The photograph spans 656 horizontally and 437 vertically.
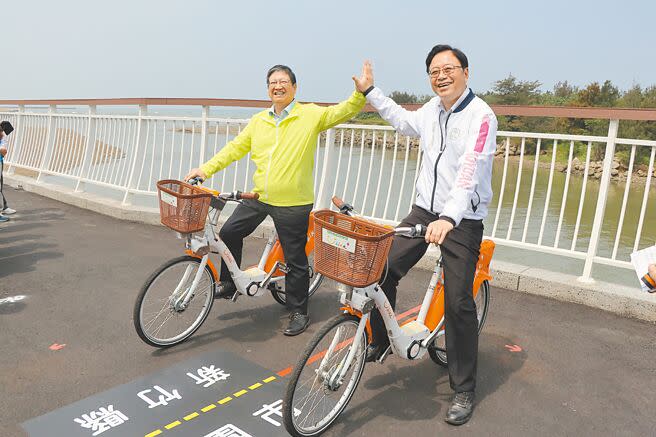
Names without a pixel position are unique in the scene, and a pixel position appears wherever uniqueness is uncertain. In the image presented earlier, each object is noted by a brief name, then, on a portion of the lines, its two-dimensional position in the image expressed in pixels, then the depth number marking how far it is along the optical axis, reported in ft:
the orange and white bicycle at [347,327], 8.02
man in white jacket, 8.95
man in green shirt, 12.70
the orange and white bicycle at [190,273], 11.02
